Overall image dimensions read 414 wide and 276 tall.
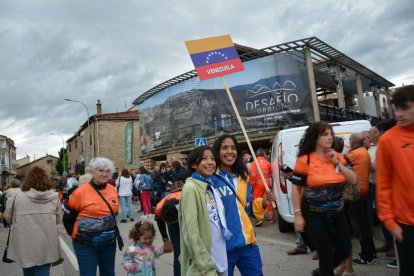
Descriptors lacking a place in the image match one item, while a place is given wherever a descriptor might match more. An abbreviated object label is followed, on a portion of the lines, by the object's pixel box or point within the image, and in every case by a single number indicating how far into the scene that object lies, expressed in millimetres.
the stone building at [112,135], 40969
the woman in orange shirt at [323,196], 3670
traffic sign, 12137
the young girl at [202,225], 2602
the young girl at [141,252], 3896
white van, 6629
